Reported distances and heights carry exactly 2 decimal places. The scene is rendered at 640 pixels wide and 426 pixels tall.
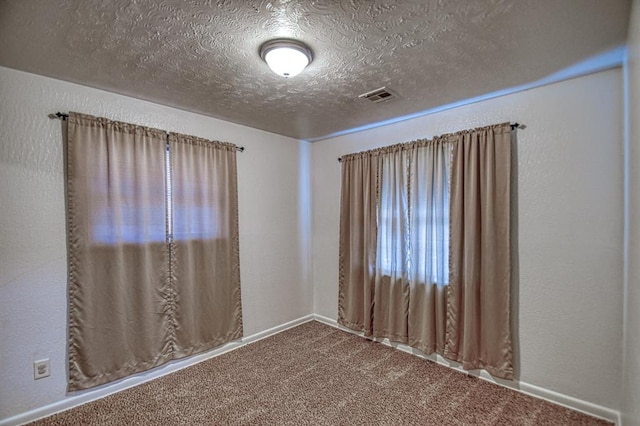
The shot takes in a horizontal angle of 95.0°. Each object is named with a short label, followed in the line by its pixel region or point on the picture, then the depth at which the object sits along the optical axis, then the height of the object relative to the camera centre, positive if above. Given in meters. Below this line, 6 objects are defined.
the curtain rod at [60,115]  2.12 +0.70
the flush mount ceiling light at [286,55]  1.67 +0.91
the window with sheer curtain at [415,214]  2.78 -0.06
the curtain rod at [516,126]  2.36 +0.65
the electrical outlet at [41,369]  2.06 -1.11
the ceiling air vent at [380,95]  2.37 +0.94
